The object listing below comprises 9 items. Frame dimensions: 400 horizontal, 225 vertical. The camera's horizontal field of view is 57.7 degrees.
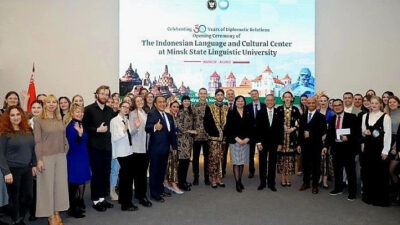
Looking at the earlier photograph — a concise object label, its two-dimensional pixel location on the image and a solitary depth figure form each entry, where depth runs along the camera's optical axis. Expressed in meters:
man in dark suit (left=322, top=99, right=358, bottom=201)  5.18
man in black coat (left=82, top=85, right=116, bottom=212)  4.44
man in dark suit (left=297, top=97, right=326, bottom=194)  5.46
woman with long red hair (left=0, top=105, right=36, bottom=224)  3.56
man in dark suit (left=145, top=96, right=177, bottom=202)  4.84
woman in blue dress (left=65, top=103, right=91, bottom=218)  4.09
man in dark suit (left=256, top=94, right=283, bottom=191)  5.55
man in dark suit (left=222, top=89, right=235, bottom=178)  6.32
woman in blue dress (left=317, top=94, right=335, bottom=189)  5.72
